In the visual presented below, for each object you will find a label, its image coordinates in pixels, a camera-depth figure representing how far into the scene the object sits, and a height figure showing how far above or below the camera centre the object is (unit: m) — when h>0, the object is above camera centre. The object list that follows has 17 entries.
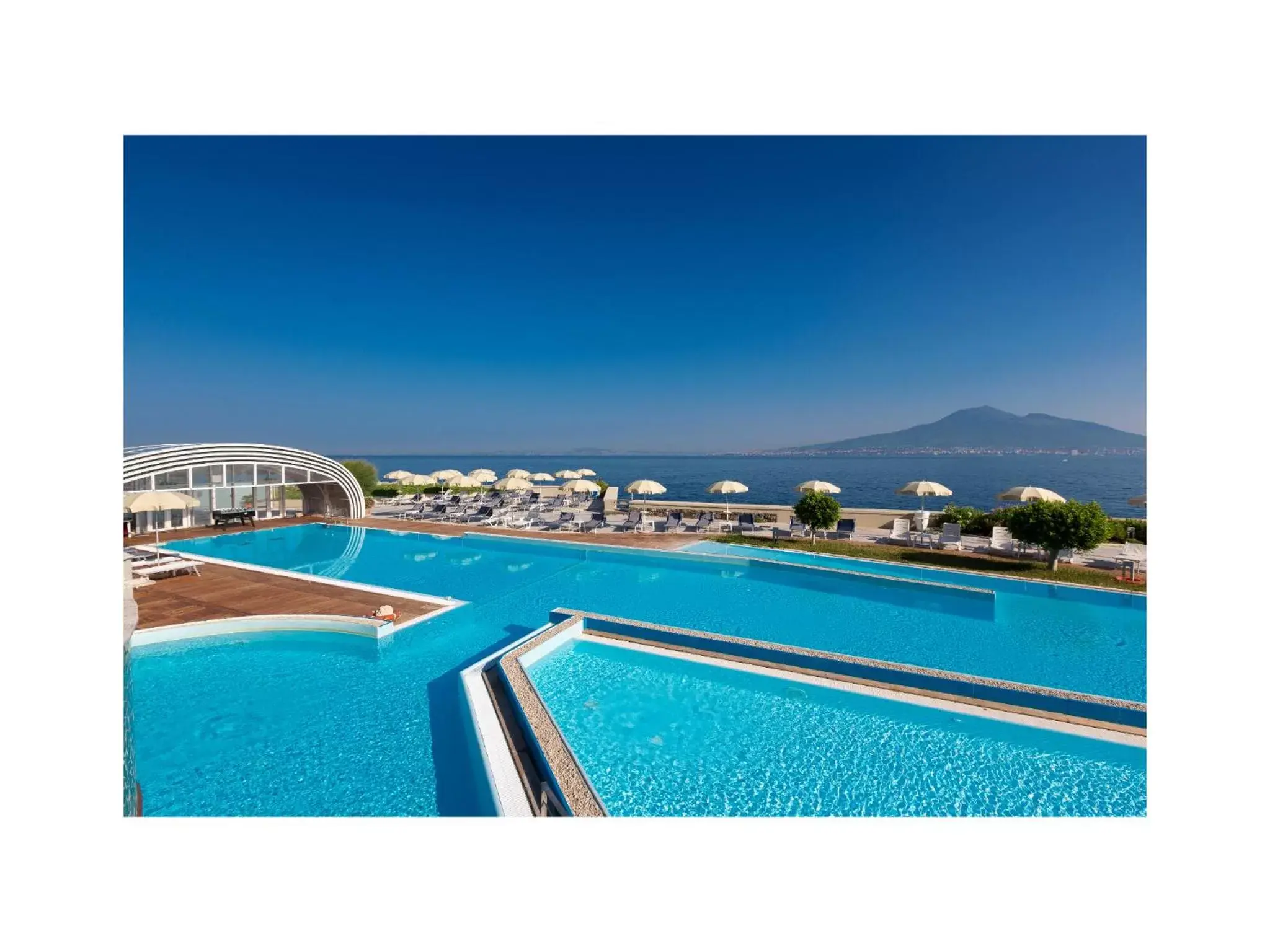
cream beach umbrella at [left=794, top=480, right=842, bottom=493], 12.85 -0.38
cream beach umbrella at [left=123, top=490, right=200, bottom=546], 11.23 -0.59
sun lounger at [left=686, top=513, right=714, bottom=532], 14.71 -1.50
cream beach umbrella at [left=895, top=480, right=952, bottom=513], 12.42 -0.44
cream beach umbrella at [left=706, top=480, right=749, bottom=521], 14.52 -0.42
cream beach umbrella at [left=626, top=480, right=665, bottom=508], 15.60 -0.46
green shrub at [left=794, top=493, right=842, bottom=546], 12.13 -0.94
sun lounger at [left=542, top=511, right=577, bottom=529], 15.81 -1.53
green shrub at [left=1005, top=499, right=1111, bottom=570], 9.22 -1.02
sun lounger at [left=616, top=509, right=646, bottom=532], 15.13 -1.50
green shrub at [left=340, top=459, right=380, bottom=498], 21.38 +0.04
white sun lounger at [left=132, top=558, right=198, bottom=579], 9.05 -1.70
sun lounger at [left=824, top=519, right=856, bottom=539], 12.91 -1.49
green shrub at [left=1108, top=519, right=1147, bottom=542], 11.79 -1.40
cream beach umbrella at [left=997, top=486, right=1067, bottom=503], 10.66 -0.53
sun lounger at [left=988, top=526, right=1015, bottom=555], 11.10 -1.57
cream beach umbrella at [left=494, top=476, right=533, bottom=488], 18.80 -0.35
